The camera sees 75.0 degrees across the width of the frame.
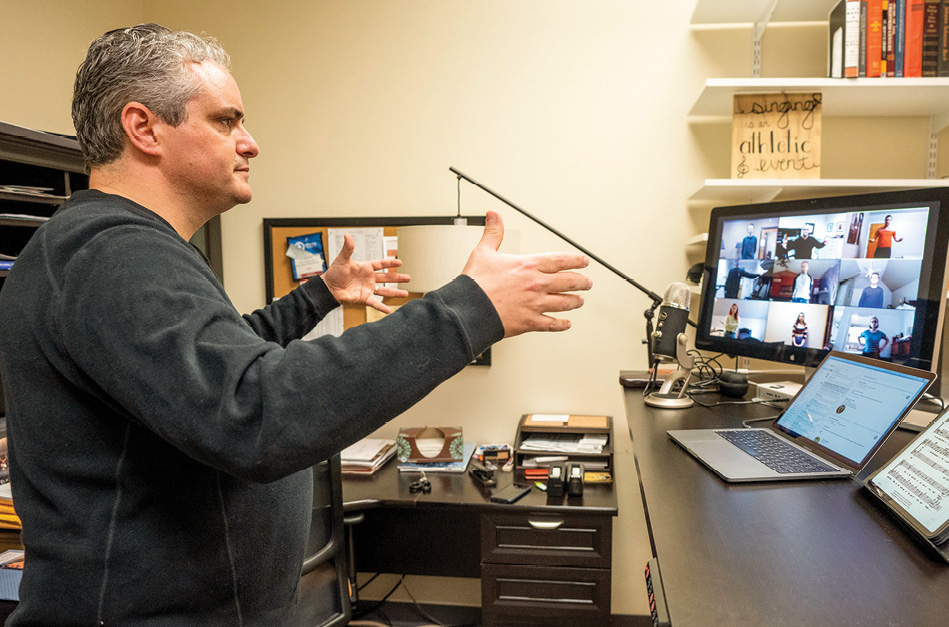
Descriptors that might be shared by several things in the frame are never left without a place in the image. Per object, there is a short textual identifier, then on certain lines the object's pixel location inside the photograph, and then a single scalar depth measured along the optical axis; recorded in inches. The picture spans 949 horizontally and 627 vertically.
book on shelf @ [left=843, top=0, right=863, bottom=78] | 71.0
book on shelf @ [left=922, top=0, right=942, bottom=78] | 70.9
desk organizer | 82.5
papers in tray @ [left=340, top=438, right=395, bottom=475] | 87.4
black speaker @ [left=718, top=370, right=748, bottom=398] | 67.8
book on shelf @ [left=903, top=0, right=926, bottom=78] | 70.9
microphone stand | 71.4
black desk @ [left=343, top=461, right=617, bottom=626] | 74.9
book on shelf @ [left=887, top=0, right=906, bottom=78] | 71.0
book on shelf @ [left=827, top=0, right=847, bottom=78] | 72.4
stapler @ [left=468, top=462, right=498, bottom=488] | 80.9
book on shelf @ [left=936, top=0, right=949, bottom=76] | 70.7
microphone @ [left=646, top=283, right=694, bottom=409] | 65.5
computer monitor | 51.1
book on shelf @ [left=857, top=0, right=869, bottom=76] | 71.1
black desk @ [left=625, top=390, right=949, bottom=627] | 24.9
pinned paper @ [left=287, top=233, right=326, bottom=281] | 99.5
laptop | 41.4
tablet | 30.6
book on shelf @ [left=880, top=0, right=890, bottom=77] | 71.0
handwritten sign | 77.0
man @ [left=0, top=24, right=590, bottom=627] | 25.6
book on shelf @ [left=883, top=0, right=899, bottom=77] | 71.1
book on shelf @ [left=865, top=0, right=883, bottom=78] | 70.9
